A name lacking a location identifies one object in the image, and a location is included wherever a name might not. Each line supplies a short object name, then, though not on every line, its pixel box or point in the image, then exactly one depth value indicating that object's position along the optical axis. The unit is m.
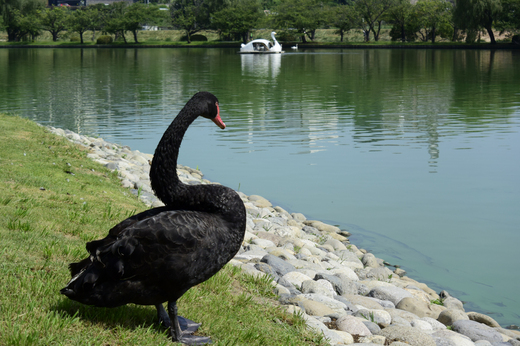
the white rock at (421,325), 6.31
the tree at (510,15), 86.22
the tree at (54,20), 122.25
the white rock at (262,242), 8.57
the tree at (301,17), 111.81
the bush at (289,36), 115.38
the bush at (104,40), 119.88
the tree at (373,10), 106.30
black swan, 3.84
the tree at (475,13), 81.62
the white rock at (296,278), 6.80
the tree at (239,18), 116.31
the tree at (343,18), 109.25
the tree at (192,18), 123.50
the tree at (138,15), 119.56
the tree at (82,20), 120.81
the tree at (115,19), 119.44
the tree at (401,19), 102.62
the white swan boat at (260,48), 88.88
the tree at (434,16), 99.12
